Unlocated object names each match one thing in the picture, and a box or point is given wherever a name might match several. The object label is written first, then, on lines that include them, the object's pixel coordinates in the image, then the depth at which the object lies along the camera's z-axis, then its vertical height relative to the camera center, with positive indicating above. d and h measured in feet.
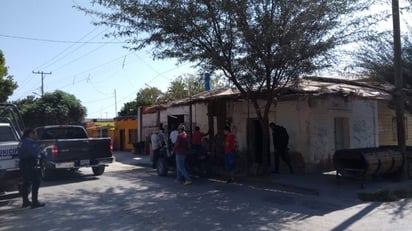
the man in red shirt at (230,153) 47.32 -1.83
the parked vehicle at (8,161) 35.12 -1.62
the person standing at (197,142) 51.29 -0.67
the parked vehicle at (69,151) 49.83 -1.31
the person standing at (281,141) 50.26 -0.75
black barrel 40.45 -2.68
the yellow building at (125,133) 112.37 +1.26
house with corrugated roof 50.68 +1.89
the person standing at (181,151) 45.93 -1.48
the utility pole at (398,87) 44.24 +4.32
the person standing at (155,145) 54.44 -0.95
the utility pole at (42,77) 195.75 +26.70
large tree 42.14 +9.91
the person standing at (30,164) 34.24 -1.81
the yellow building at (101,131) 125.68 +2.23
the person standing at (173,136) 52.67 +0.01
